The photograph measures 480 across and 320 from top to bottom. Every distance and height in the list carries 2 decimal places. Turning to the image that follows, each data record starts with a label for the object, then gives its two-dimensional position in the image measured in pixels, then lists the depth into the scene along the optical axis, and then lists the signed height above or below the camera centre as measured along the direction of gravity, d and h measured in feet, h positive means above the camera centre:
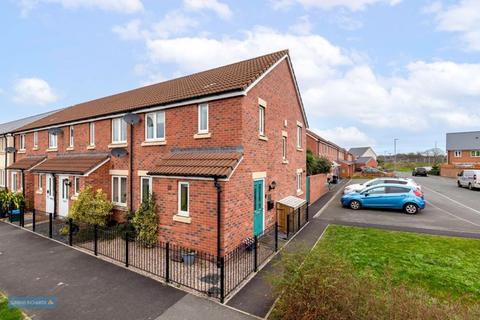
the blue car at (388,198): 49.24 -7.99
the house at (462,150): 152.52 +6.84
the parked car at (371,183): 60.92 -6.11
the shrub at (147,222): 30.27 -7.49
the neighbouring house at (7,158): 62.12 +1.75
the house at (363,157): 219.47 +3.60
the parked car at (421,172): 157.21 -7.61
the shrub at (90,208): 34.73 -6.50
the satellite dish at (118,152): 37.86 +1.79
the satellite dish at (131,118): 36.11 +6.77
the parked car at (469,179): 83.80 -6.93
